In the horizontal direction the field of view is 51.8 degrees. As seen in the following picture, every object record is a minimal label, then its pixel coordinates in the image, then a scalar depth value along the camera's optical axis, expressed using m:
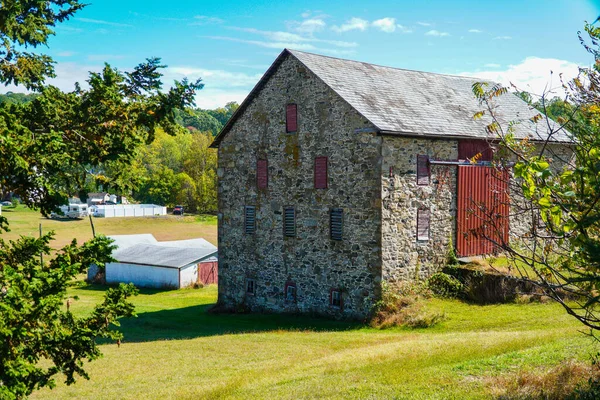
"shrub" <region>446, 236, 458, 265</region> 23.98
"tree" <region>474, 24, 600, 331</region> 6.51
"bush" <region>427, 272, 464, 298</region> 23.11
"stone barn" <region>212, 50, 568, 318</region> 22.55
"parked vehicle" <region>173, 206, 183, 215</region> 89.99
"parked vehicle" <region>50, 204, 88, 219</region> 84.11
